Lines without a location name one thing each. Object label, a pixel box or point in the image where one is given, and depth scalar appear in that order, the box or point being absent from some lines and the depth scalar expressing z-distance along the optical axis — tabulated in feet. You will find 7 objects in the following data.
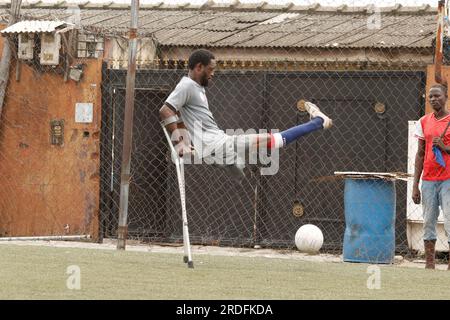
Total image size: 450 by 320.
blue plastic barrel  48.49
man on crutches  36.09
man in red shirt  42.09
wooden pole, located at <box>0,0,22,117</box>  57.48
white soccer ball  50.24
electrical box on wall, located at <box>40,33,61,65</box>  57.00
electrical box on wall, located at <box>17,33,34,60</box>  57.26
